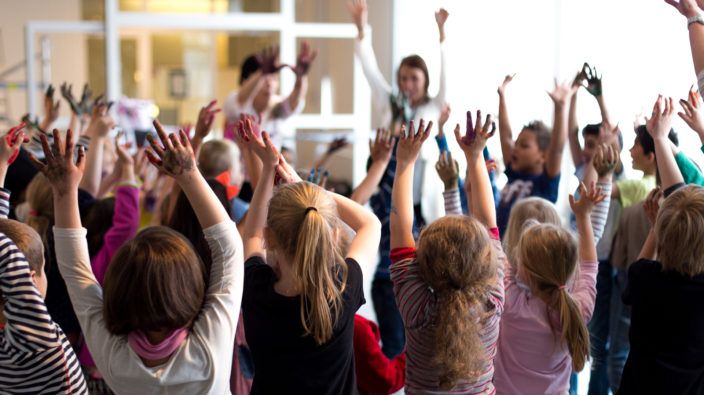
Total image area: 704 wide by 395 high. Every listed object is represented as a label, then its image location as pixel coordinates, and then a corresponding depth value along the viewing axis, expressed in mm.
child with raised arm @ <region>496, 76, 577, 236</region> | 2807
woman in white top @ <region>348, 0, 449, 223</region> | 3449
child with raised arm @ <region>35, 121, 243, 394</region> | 1417
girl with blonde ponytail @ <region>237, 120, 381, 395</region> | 1514
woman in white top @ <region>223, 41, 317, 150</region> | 3820
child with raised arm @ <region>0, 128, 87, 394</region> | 1332
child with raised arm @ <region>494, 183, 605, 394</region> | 1878
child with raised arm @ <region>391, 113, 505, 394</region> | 1630
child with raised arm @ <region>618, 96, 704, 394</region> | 1752
